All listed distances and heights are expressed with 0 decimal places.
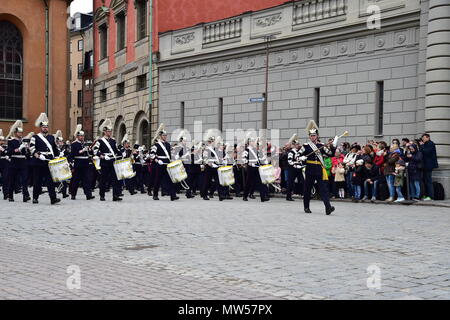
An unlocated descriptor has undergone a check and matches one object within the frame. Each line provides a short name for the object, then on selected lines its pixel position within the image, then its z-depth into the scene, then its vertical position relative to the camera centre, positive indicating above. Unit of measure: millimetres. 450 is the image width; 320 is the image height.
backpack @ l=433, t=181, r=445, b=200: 20469 -1619
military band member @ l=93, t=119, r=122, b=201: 20938 -622
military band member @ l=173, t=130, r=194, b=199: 24059 -722
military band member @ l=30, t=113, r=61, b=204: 19188 -629
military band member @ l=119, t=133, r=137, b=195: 25812 -1823
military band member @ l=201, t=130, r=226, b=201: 23266 -1067
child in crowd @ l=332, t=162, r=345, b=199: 21942 -1352
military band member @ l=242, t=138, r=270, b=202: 22719 -912
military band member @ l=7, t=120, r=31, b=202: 21933 -783
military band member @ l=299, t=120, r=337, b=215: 16422 -622
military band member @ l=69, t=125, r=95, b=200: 21234 -976
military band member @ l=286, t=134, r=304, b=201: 20016 -1088
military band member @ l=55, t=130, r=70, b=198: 21969 -668
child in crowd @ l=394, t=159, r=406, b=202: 20036 -1186
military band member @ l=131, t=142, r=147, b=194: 28297 -1362
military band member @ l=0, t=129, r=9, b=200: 22667 -1265
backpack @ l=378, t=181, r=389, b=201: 20844 -1651
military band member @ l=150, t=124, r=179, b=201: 22156 -800
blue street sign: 26203 +1301
